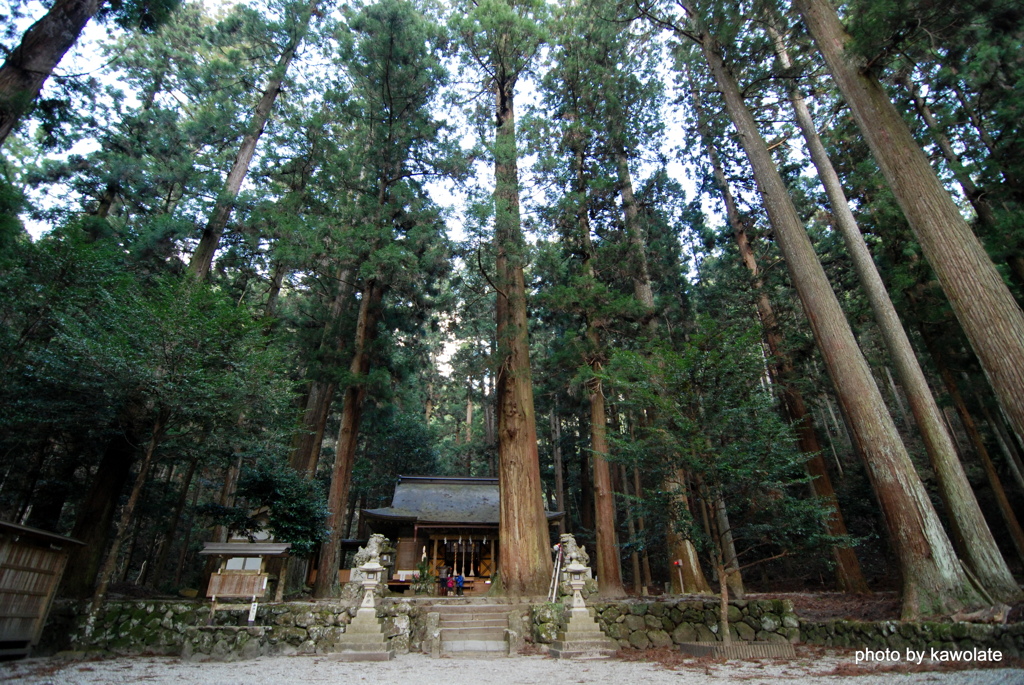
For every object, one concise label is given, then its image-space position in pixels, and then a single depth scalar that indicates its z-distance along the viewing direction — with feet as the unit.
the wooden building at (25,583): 18.20
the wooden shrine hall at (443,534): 44.73
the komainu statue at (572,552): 23.57
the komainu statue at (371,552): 23.97
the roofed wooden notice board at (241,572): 23.07
